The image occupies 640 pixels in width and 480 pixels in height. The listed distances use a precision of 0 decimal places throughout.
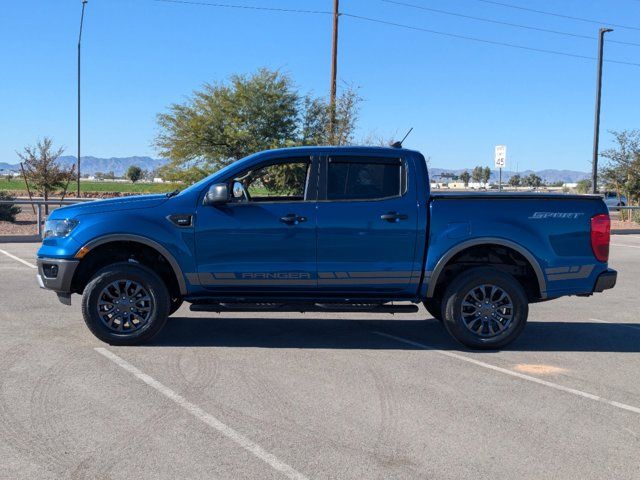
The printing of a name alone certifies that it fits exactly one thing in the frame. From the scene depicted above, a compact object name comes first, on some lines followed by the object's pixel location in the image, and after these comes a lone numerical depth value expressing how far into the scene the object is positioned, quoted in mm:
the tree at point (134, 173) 149125
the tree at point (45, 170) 27188
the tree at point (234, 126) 25594
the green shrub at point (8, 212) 24202
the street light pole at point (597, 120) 26656
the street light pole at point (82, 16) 37719
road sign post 22345
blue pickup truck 6930
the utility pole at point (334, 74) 24902
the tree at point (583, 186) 50397
